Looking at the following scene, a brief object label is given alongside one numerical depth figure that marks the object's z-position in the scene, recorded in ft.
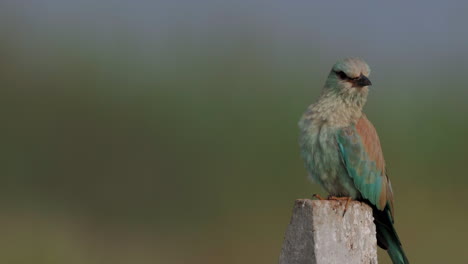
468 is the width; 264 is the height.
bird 26.30
